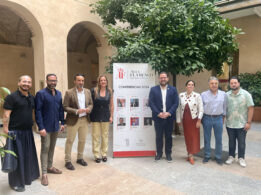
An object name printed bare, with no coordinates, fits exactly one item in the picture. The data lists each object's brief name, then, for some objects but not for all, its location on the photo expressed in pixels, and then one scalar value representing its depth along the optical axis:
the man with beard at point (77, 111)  3.82
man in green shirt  3.89
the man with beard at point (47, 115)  3.34
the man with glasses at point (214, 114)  4.00
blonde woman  4.14
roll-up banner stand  4.38
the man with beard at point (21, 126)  3.03
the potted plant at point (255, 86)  8.24
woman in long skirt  4.07
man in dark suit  4.10
